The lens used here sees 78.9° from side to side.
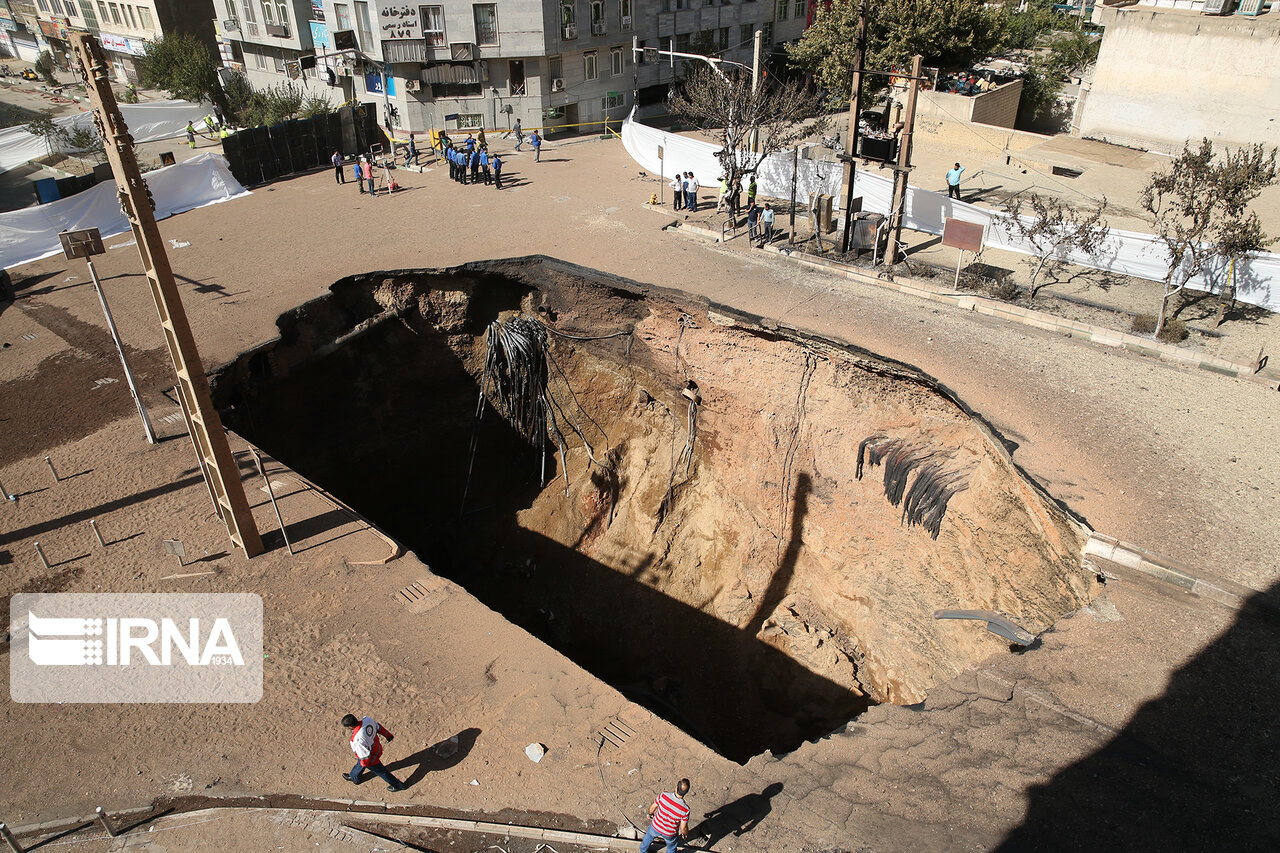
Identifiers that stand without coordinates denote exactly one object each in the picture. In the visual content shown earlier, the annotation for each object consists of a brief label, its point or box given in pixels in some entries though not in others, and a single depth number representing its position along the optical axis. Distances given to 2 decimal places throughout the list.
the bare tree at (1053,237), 16.81
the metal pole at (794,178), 19.56
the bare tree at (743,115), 20.83
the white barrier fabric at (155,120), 36.25
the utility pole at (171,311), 8.64
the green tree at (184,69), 37.09
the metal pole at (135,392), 12.67
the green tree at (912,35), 29.84
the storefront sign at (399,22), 31.11
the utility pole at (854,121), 17.23
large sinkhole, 12.86
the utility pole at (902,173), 16.55
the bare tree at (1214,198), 14.37
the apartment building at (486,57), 31.61
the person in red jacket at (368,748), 7.88
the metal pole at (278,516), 10.83
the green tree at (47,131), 32.44
